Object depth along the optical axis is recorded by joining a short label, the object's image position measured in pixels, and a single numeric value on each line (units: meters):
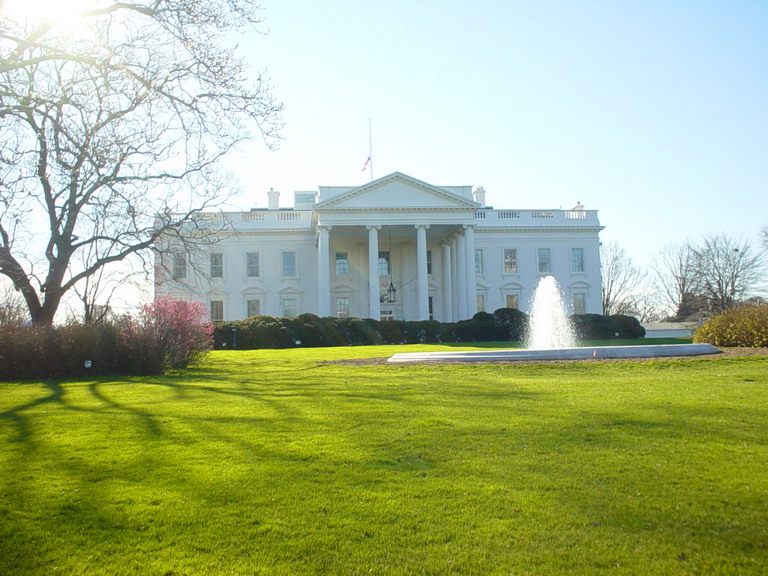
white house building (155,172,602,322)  45.84
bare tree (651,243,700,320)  66.69
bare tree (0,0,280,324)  12.41
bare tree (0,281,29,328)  17.73
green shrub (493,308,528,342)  37.69
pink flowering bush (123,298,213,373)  17.36
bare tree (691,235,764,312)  62.34
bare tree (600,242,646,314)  76.38
